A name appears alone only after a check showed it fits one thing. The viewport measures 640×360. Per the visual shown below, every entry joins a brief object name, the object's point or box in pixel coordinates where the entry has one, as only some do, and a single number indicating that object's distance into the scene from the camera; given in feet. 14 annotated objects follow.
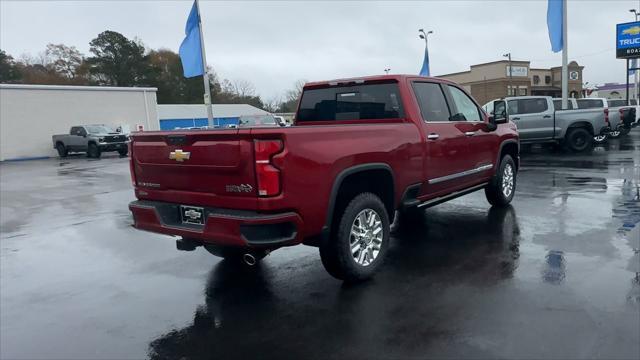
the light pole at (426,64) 102.99
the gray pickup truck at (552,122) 51.98
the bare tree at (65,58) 224.33
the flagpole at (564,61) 62.69
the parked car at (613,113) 61.46
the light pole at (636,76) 132.73
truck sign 111.14
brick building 193.98
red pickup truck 12.31
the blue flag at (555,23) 64.34
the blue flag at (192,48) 59.00
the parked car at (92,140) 87.92
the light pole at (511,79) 189.78
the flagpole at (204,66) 58.80
